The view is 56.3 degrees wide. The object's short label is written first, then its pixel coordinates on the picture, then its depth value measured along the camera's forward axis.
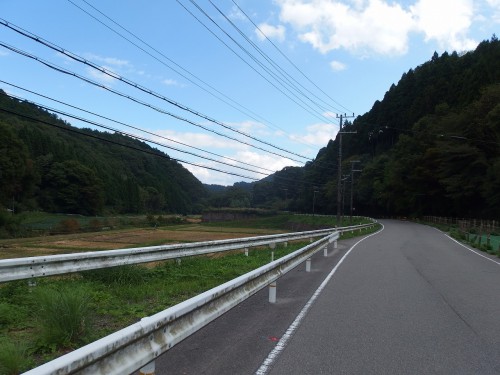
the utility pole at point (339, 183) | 43.16
